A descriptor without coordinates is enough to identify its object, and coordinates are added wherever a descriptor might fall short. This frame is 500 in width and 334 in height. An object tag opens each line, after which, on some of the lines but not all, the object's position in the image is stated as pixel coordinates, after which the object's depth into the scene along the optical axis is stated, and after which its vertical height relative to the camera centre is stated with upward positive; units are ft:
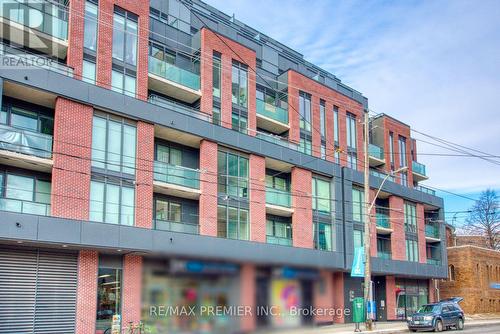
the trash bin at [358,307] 89.01 -8.74
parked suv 94.53 -11.16
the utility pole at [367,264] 86.99 -0.82
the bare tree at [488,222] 215.51 +16.45
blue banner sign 89.92 -0.83
